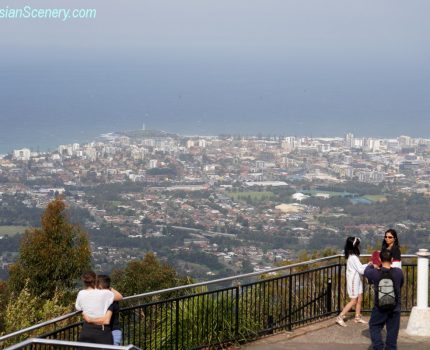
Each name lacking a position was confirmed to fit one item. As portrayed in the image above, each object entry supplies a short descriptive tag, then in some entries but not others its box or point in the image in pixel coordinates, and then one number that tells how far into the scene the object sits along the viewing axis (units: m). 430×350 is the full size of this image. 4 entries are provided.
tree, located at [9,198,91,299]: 27.12
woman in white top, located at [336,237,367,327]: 12.79
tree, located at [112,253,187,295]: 31.79
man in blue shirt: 10.79
